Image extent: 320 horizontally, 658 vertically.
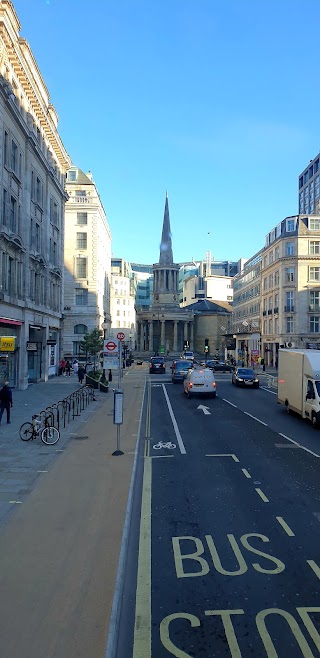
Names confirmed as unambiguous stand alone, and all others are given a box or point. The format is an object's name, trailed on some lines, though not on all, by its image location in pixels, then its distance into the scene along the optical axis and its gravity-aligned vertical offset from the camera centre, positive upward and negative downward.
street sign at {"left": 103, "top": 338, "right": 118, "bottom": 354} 19.86 -0.08
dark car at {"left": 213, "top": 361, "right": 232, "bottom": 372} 64.62 -2.89
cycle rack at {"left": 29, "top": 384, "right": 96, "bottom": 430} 19.57 -3.11
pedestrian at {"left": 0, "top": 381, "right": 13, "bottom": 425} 19.20 -2.18
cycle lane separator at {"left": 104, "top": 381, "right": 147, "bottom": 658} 5.17 -3.15
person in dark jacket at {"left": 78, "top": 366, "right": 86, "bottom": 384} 38.89 -2.25
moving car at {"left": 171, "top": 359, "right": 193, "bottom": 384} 44.53 -2.24
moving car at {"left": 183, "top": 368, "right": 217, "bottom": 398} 30.64 -2.40
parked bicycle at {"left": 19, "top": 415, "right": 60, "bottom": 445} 15.79 -2.87
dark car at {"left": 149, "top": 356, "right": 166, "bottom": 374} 60.00 -2.51
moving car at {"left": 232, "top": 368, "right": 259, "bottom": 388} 40.03 -2.62
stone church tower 129.50 +7.89
